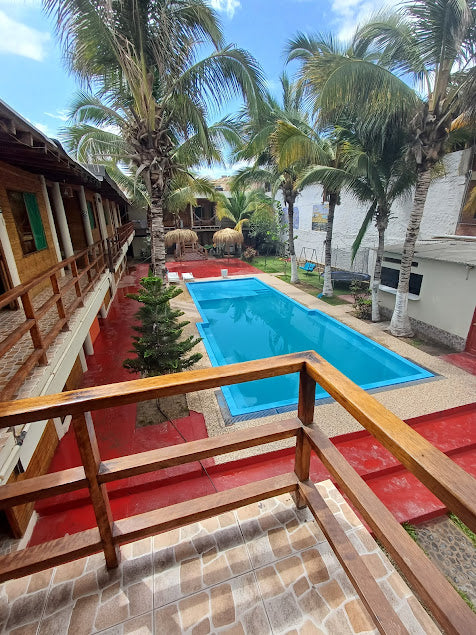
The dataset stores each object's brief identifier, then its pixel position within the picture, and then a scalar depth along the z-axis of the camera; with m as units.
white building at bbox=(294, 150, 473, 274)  11.39
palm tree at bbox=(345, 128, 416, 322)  8.80
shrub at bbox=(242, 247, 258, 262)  24.53
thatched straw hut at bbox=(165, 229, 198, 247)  22.78
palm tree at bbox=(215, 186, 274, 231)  23.86
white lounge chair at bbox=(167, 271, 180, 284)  17.03
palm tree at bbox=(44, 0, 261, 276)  6.86
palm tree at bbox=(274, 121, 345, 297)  9.29
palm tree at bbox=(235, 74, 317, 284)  9.78
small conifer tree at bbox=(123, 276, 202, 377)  5.88
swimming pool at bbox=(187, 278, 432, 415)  7.58
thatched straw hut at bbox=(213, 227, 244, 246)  22.69
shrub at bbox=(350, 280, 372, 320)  11.69
